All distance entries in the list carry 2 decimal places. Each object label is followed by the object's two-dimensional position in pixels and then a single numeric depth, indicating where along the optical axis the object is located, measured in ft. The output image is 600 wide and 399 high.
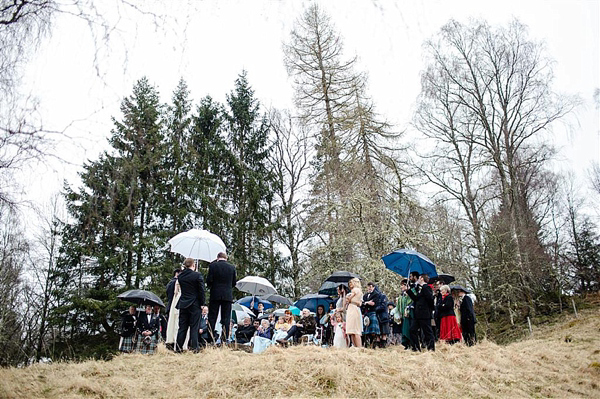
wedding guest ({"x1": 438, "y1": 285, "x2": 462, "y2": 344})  30.30
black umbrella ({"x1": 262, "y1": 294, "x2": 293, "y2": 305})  49.21
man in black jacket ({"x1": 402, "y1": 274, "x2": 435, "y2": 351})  27.17
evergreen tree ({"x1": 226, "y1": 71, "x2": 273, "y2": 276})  78.89
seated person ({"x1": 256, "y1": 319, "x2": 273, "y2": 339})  34.12
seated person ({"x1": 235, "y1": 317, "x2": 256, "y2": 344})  35.88
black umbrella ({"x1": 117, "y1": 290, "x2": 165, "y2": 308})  35.47
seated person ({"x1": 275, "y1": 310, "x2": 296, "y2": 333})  35.45
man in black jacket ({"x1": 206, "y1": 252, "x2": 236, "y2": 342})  26.96
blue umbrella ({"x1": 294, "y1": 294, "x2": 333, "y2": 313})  41.71
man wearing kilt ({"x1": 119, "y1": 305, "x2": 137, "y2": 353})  34.14
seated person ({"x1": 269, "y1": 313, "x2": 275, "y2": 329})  38.01
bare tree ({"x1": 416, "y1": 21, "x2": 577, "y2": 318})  58.49
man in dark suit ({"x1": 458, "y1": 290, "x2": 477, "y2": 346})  32.45
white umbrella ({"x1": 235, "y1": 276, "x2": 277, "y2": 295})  44.68
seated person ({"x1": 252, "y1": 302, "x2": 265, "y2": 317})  41.93
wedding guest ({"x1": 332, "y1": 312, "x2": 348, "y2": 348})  29.91
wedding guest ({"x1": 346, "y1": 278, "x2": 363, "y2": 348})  27.50
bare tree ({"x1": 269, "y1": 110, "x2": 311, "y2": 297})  78.89
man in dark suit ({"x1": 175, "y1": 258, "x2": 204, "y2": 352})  25.13
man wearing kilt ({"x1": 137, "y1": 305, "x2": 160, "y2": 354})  33.53
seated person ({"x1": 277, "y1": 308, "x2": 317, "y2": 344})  33.78
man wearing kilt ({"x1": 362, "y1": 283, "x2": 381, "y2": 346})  30.48
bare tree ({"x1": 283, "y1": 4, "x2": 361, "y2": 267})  57.77
